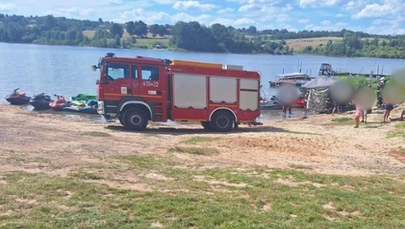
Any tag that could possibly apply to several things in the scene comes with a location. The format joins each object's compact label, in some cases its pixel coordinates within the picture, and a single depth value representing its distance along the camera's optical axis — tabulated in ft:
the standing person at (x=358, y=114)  80.12
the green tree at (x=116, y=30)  567.18
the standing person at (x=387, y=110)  86.33
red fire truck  66.54
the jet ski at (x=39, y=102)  110.83
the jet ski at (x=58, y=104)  109.94
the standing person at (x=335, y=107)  117.47
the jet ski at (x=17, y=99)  119.24
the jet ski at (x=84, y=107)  107.45
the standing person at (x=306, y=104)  123.82
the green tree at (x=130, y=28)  574.56
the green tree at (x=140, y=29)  569.23
